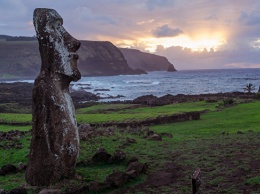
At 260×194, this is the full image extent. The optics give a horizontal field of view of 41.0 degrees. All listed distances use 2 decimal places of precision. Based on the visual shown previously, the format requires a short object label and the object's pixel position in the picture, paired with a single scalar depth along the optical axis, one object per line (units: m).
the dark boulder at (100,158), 11.80
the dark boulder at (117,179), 9.19
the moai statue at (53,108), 9.45
